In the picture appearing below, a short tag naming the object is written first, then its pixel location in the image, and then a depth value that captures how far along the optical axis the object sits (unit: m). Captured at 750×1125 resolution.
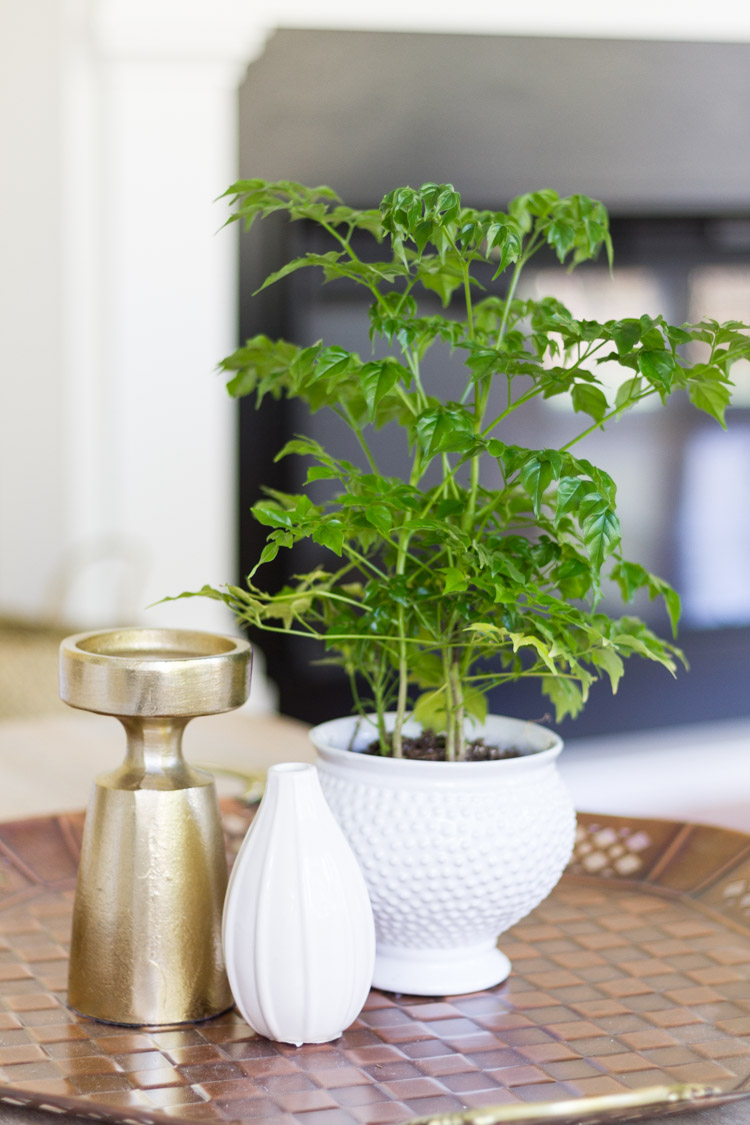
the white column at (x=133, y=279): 3.92
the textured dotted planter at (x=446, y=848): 1.58
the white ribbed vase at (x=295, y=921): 1.52
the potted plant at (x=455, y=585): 1.54
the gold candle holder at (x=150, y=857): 1.55
